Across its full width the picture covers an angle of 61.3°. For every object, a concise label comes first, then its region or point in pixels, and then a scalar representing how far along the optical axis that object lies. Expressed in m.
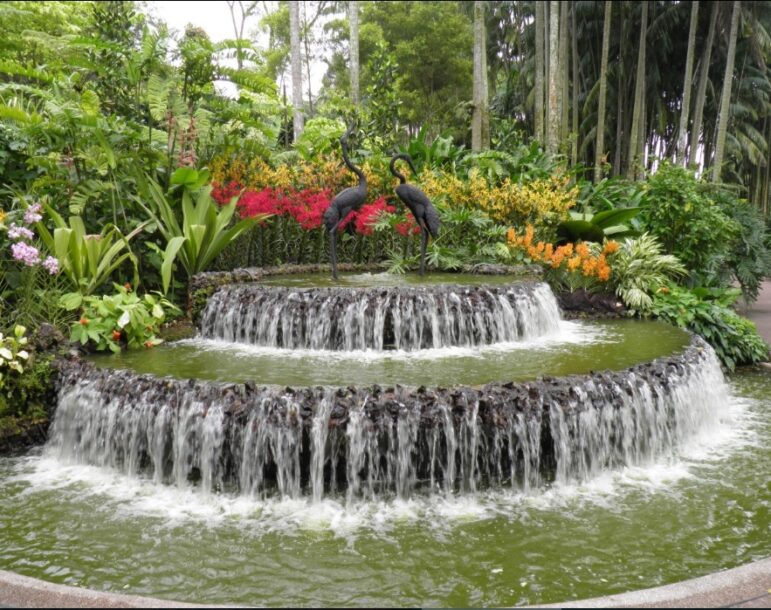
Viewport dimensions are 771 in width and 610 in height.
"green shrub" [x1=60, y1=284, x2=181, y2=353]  6.11
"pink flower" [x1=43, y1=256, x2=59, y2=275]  6.02
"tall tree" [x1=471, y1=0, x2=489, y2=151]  14.54
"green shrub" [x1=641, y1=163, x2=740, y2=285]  9.83
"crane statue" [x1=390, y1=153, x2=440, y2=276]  7.59
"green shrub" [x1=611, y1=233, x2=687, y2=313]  8.63
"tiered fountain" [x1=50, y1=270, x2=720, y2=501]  4.31
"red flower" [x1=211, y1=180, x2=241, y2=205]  9.12
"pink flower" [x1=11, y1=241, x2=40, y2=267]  5.85
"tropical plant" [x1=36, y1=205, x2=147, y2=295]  6.50
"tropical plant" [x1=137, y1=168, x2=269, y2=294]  7.84
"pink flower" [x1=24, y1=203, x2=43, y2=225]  6.12
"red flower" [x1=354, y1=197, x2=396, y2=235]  9.43
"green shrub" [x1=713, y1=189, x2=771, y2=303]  10.90
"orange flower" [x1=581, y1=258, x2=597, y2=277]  8.76
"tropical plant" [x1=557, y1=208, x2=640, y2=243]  10.52
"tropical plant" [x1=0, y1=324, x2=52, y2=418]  5.32
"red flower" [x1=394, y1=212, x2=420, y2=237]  9.48
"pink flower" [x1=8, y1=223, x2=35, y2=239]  5.94
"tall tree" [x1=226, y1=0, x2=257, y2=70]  34.09
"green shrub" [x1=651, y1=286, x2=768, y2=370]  8.05
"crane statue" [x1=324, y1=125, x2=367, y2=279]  7.30
